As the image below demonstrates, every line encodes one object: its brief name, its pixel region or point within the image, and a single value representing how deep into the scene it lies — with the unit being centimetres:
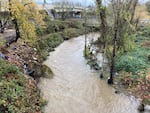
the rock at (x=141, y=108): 764
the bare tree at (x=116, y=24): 856
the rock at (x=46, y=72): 996
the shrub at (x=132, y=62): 1020
